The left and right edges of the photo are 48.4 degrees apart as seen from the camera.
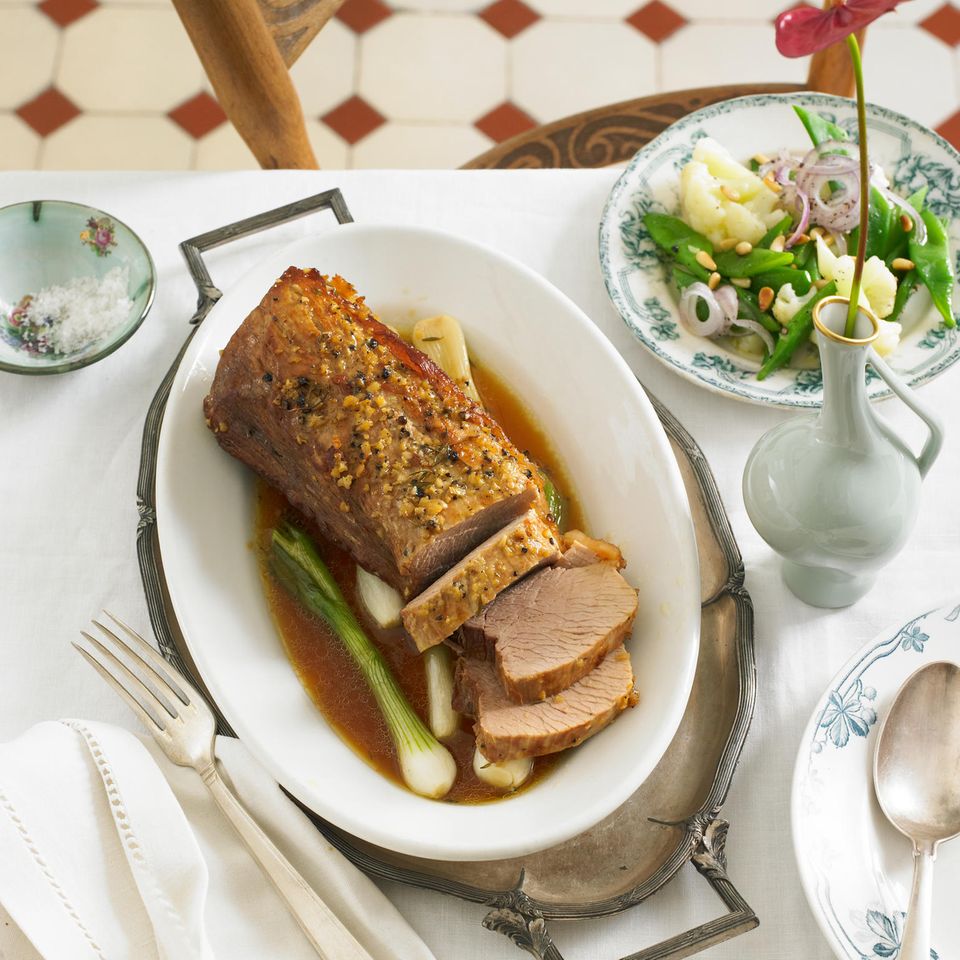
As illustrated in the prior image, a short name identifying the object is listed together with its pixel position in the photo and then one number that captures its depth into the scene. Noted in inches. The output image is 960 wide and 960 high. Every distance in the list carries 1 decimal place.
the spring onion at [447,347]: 88.9
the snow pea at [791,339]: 90.2
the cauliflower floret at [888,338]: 88.6
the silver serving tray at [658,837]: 68.2
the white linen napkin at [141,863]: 65.4
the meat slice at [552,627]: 71.9
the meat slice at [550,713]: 70.1
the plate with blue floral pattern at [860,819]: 68.1
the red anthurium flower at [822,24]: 47.5
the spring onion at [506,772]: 72.4
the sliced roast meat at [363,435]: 76.8
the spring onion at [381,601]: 81.2
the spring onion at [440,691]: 76.7
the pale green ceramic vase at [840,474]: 65.5
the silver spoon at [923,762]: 70.1
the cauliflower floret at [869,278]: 90.0
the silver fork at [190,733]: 67.9
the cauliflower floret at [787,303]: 91.7
